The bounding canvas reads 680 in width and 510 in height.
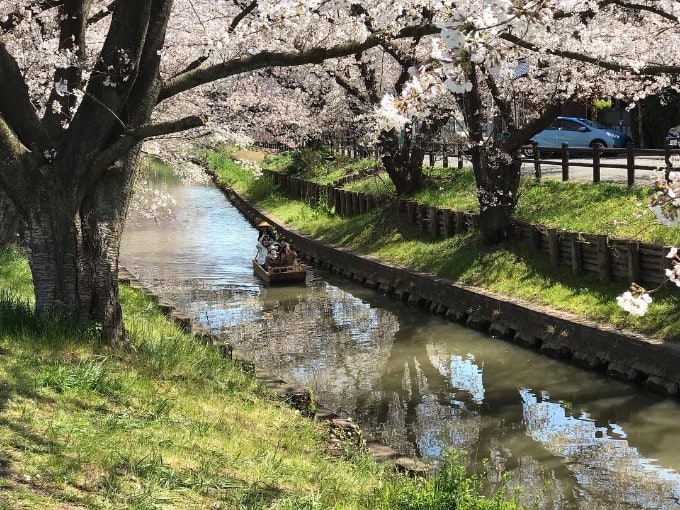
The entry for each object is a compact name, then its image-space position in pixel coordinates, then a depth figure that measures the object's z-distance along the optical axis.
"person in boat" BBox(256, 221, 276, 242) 23.19
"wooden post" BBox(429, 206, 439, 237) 21.73
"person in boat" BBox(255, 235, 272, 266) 22.98
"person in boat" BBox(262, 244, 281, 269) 22.31
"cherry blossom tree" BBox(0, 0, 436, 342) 8.88
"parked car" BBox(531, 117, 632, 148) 33.94
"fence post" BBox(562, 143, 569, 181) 20.45
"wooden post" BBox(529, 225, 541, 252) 17.78
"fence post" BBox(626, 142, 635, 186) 18.27
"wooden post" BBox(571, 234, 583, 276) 16.02
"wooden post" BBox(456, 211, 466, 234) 20.66
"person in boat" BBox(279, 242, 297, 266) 22.31
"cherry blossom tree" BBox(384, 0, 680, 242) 15.99
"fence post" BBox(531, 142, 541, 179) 21.86
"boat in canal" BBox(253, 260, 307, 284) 21.92
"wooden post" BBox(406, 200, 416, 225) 23.25
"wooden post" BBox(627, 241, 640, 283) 14.45
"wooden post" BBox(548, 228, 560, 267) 16.77
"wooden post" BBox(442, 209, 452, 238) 21.05
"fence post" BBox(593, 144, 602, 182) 19.53
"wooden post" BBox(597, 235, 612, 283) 15.22
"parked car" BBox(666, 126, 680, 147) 29.47
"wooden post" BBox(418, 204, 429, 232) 22.55
